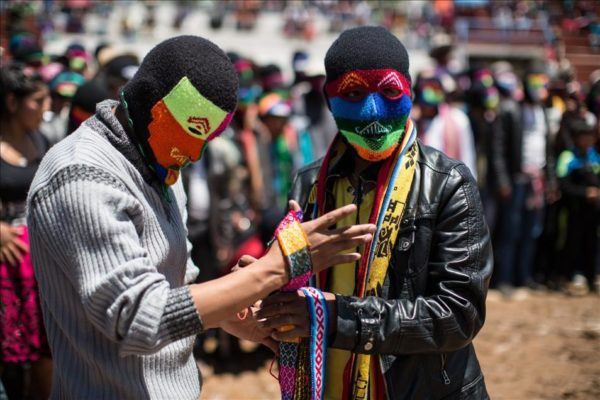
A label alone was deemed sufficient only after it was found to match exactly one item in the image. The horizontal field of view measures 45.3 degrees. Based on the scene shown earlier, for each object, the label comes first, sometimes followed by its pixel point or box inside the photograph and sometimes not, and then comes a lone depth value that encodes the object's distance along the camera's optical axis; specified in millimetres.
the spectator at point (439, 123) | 7312
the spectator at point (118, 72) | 5512
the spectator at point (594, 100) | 9070
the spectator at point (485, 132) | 8055
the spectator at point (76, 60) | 7941
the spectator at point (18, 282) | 3975
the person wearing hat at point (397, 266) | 2258
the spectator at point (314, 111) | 7238
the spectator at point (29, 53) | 7676
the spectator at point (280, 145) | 6789
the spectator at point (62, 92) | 6645
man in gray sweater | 1861
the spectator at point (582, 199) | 8281
